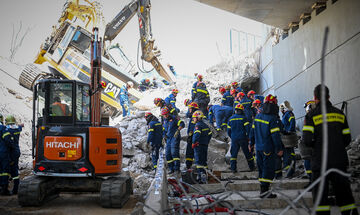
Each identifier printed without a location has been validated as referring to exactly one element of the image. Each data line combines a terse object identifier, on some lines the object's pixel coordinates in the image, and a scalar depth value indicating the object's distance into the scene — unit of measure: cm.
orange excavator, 590
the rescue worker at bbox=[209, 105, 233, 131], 1084
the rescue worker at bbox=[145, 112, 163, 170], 967
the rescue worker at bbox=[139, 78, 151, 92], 1753
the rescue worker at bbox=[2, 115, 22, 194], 739
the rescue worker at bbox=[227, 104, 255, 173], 802
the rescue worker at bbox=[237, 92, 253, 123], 1024
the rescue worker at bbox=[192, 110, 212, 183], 788
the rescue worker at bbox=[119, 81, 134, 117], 1512
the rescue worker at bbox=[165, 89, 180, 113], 1247
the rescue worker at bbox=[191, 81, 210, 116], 1148
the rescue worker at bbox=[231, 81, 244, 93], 1129
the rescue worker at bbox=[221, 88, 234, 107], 1162
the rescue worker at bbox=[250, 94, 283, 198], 575
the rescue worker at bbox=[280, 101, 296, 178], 771
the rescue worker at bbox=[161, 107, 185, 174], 878
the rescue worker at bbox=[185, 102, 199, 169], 860
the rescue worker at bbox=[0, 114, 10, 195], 729
